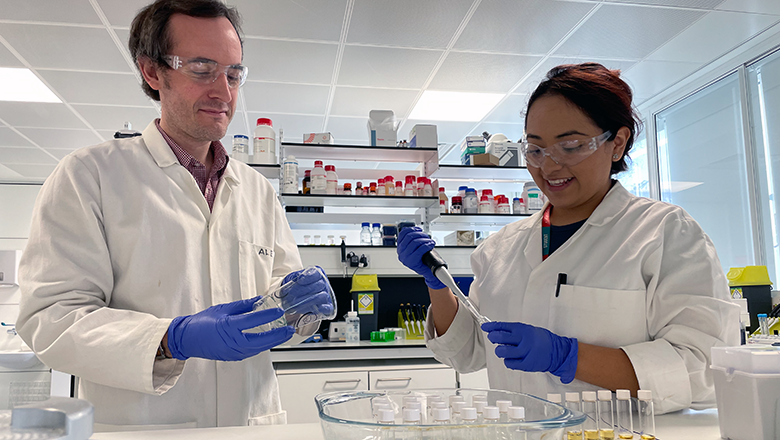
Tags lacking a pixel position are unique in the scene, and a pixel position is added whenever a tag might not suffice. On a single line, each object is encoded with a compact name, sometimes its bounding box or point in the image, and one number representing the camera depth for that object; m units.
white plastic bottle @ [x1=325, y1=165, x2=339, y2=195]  3.17
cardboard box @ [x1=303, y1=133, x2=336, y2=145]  3.29
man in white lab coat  1.02
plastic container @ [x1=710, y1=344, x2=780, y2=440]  0.75
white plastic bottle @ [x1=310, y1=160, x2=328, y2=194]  3.14
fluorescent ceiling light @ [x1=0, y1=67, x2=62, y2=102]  4.10
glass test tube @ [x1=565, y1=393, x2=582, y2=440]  0.81
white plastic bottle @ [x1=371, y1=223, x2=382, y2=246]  3.40
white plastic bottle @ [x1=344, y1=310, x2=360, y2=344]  2.83
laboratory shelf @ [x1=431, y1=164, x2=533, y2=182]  3.49
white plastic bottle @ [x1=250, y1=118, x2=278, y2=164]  3.14
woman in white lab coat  1.07
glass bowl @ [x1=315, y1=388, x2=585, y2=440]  0.66
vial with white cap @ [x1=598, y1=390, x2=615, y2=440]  0.77
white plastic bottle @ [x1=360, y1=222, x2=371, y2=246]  3.42
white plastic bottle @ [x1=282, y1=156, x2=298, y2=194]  3.07
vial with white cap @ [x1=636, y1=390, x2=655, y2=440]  0.82
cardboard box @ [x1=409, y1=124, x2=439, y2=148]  3.40
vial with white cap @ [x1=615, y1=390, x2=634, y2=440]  0.81
